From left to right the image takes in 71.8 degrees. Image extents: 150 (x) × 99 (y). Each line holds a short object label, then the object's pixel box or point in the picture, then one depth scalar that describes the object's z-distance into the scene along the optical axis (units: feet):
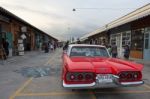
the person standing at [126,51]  28.16
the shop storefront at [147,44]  30.50
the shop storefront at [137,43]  33.14
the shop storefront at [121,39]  39.63
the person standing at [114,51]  27.95
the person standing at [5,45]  31.01
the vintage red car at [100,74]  8.54
